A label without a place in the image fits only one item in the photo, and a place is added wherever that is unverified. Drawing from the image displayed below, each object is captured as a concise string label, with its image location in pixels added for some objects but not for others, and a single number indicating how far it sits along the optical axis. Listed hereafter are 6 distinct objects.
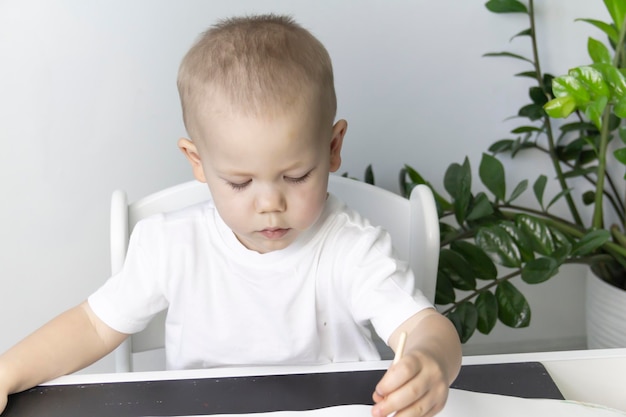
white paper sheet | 0.65
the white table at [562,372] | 0.73
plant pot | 1.52
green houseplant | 1.05
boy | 0.73
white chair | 1.00
